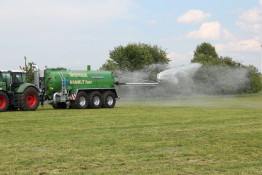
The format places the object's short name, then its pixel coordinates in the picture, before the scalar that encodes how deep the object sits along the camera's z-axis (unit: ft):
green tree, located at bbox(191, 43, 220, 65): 329.15
